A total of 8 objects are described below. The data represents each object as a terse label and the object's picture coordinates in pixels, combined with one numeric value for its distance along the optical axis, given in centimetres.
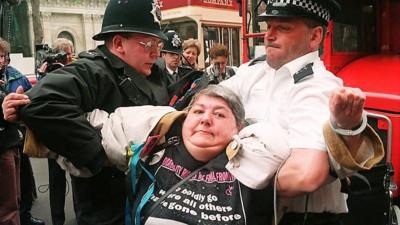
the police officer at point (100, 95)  144
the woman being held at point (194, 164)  123
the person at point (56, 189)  330
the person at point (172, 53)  395
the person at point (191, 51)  457
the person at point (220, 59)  395
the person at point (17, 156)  295
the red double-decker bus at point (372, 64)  213
